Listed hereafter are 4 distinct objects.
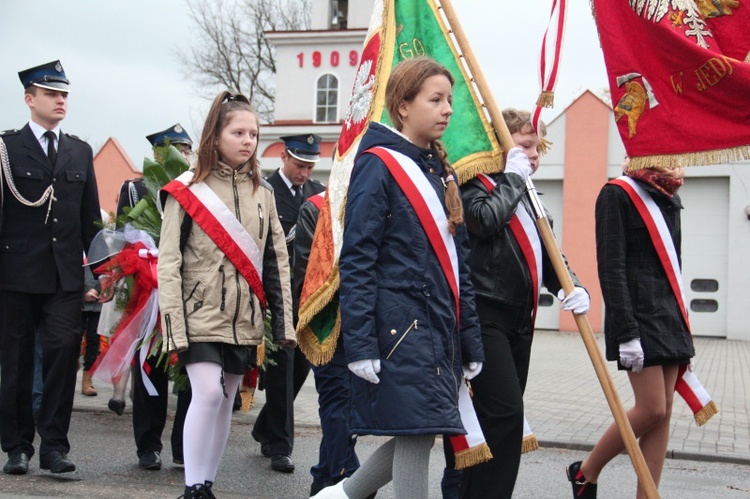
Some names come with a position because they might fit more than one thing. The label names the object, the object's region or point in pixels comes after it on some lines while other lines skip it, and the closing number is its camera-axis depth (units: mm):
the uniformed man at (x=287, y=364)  6590
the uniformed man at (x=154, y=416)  6430
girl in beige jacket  4922
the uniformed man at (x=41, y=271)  5949
